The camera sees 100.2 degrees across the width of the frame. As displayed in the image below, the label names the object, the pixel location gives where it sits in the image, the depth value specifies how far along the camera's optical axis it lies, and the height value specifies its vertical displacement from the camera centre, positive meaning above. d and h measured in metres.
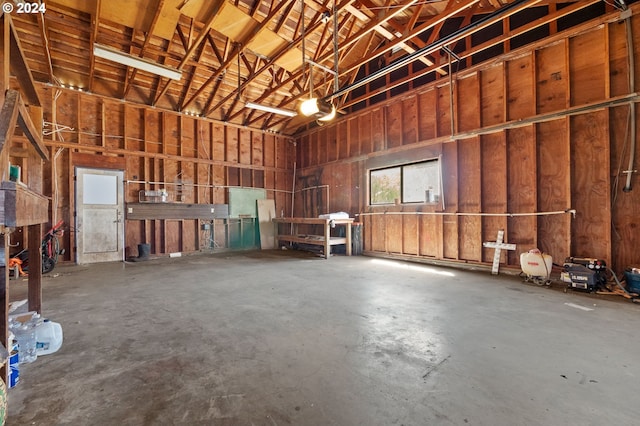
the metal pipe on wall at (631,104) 3.95 +1.59
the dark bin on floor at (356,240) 7.71 -0.72
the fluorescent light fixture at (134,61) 4.56 +2.86
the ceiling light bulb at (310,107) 4.04 +1.66
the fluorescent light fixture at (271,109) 6.23 +2.59
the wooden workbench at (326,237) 7.03 -0.63
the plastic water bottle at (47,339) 2.17 -0.98
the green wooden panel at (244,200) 8.77 +0.55
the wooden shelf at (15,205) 1.15 +0.07
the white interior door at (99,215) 6.45 +0.08
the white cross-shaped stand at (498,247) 5.11 -0.65
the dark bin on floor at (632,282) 3.58 -0.95
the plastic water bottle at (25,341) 2.06 -0.96
